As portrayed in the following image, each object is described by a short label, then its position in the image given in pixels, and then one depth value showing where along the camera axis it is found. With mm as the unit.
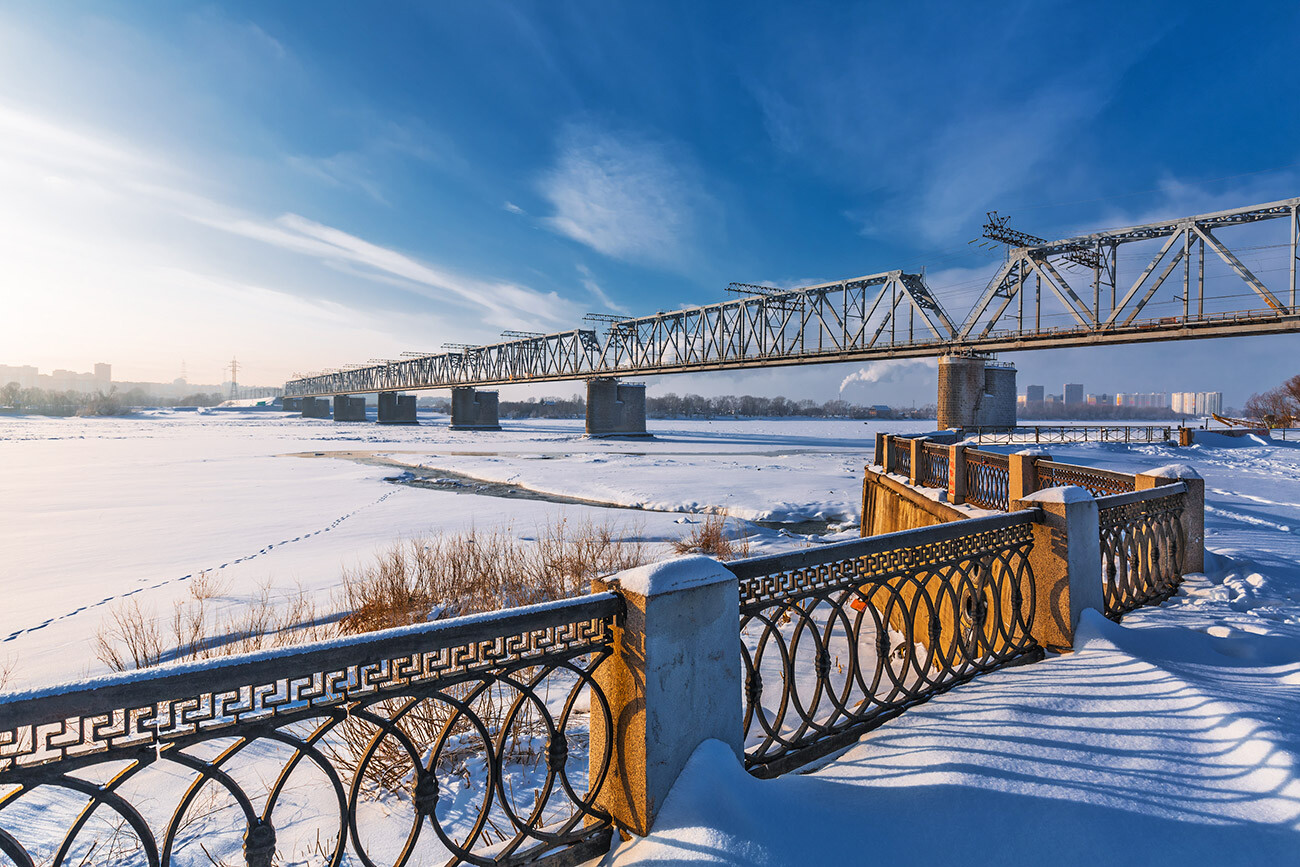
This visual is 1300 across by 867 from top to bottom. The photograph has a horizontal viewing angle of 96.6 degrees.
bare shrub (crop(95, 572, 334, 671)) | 6859
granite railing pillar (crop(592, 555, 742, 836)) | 2775
